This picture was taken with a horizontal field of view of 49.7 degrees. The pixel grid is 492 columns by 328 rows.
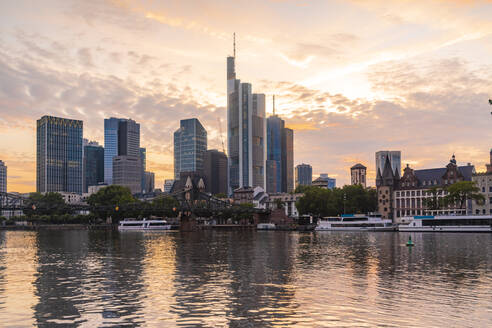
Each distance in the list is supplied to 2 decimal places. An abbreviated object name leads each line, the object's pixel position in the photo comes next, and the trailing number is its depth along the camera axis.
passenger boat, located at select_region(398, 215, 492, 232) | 149.00
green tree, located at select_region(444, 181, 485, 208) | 170.88
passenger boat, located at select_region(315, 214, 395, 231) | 180.12
